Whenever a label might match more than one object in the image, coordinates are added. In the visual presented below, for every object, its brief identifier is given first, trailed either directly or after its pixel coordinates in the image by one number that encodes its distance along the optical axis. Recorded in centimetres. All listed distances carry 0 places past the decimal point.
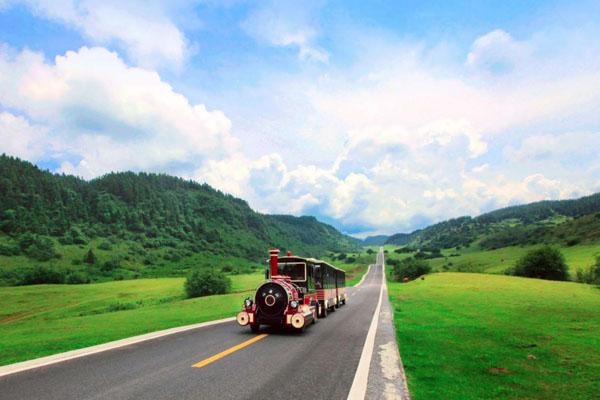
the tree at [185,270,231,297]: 5822
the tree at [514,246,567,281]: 7375
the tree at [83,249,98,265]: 11875
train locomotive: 1573
